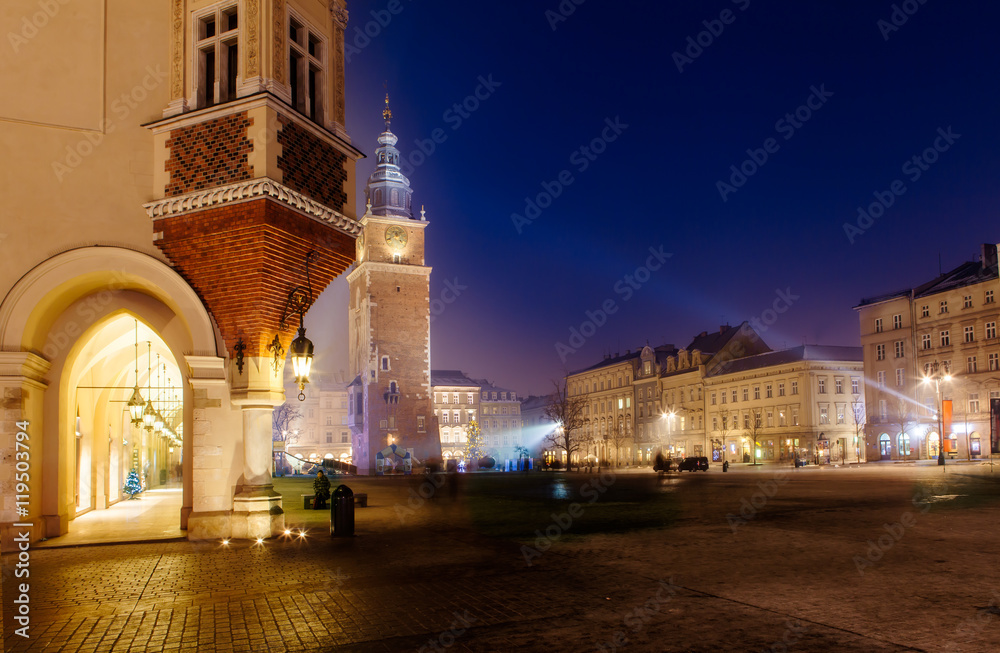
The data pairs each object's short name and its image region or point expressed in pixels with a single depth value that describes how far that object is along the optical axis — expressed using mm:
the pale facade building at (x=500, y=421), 125750
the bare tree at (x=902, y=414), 63812
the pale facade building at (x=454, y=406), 114250
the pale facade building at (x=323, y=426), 109750
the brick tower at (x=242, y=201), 13883
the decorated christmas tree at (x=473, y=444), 100312
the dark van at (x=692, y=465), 54625
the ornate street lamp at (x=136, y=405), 18797
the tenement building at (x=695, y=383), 83188
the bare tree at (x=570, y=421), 68781
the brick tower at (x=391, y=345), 70062
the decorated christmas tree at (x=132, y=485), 25594
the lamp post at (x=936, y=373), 59800
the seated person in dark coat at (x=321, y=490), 21684
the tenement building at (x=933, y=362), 57812
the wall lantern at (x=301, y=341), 14461
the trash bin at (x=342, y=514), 14773
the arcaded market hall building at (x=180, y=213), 13867
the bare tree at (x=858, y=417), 69375
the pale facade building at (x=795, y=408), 70625
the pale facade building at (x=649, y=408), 89125
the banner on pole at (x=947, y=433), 50094
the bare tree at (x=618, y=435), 93156
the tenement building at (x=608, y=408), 95125
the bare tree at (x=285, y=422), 92000
